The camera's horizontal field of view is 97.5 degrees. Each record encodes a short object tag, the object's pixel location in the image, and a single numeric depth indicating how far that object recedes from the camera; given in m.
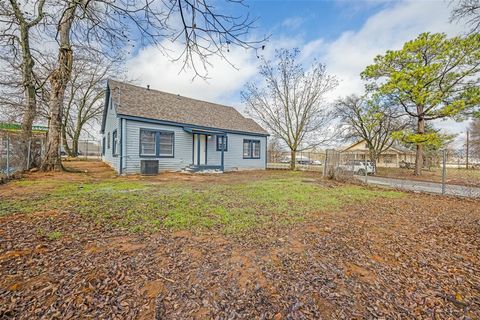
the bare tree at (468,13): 5.84
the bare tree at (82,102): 21.56
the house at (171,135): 11.55
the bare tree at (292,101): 17.86
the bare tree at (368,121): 16.70
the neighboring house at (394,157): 30.63
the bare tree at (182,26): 2.81
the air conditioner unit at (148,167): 11.22
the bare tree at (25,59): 8.98
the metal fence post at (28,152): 9.38
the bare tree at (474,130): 25.60
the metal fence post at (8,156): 7.69
